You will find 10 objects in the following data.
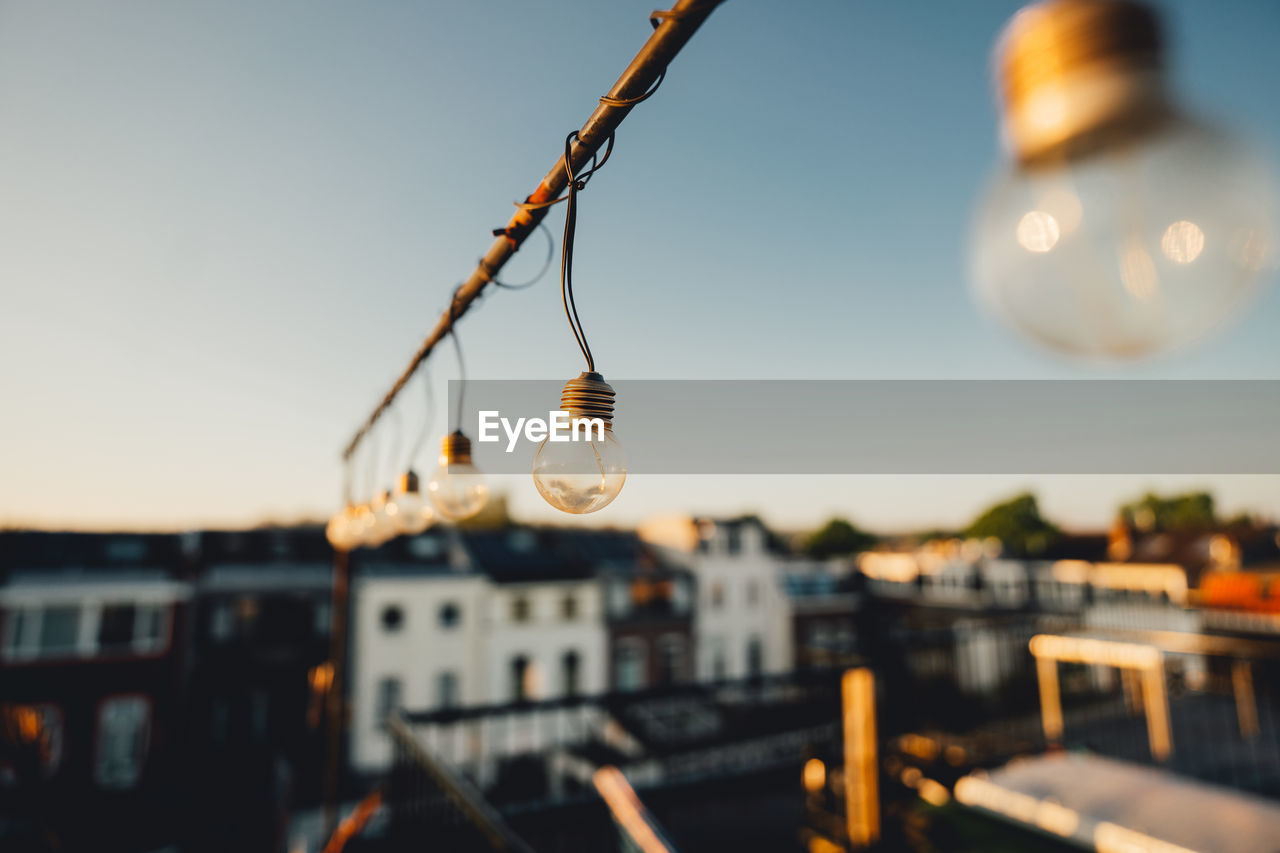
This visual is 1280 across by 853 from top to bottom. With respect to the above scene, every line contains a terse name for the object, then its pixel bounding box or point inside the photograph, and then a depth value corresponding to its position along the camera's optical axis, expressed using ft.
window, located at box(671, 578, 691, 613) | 80.07
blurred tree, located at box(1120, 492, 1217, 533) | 216.95
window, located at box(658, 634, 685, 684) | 77.41
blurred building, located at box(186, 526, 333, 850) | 53.93
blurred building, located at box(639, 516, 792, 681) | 82.07
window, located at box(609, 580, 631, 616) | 76.18
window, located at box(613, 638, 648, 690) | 75.05
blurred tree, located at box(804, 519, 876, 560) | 164.76
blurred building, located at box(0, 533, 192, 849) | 49.65
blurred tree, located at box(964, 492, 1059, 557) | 177.75
